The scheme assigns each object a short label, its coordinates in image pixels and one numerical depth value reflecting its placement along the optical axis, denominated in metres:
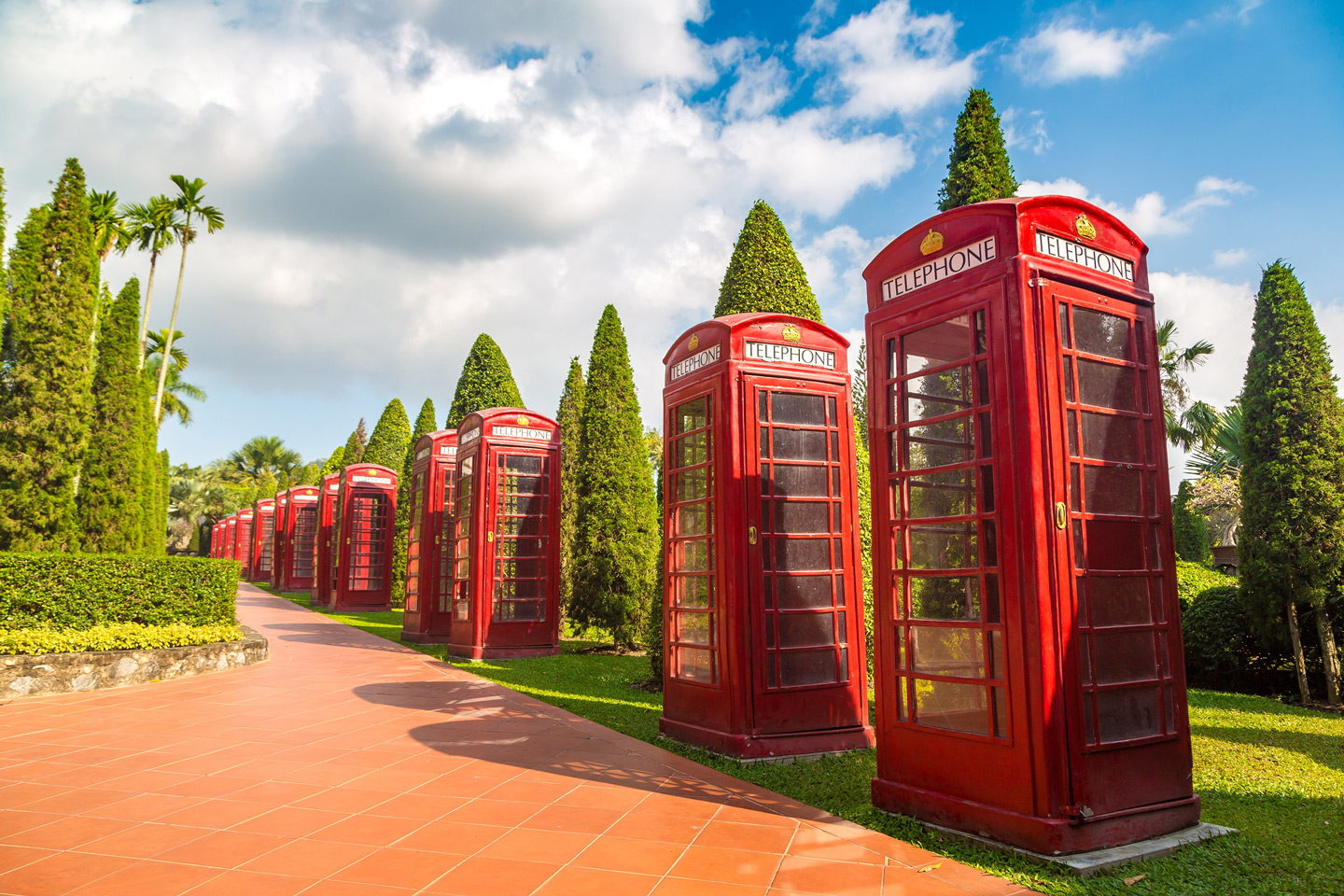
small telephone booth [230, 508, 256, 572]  41.30
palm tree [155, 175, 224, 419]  26.09
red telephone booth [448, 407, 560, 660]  11.82
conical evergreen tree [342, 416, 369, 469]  35.38
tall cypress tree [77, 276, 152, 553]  13.84
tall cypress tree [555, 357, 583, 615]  18.56
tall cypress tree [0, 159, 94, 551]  12.25
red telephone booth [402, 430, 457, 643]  14.13
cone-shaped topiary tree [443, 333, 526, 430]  18.98
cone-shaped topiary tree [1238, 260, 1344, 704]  8.08
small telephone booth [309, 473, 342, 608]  23.12
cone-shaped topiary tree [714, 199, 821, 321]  8.55
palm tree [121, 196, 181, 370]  25.56
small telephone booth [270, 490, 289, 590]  32.11
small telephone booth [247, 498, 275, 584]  37.88
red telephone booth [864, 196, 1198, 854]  3.83
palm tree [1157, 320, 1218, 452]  23.55
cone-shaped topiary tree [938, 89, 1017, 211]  9.04
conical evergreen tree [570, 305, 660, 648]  14.04
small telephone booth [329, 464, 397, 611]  20.83
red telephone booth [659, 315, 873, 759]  5.88
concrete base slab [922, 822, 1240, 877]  3.54
